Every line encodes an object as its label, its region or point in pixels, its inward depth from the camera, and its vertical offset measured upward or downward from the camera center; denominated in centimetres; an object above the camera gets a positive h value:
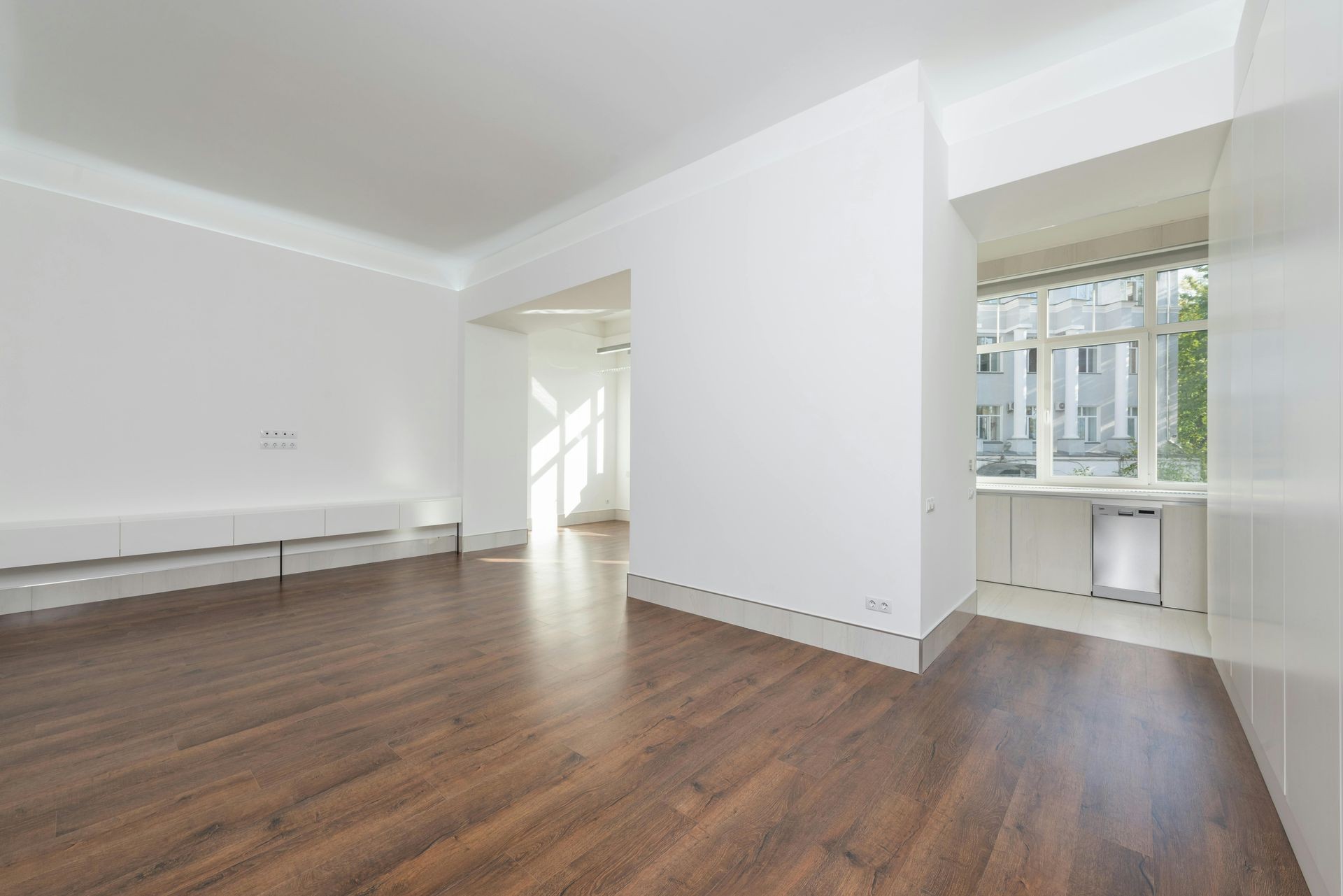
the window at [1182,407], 465 +39
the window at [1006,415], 554 +38
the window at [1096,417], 502 +33
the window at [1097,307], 500 +133
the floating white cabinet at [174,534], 427 -67
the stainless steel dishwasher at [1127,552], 427 -74
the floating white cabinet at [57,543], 381 -66
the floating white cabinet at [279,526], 481 -67
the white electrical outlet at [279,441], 525 +8
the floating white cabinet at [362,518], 533 -67
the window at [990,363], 571 +91
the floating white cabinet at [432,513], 590 -67
